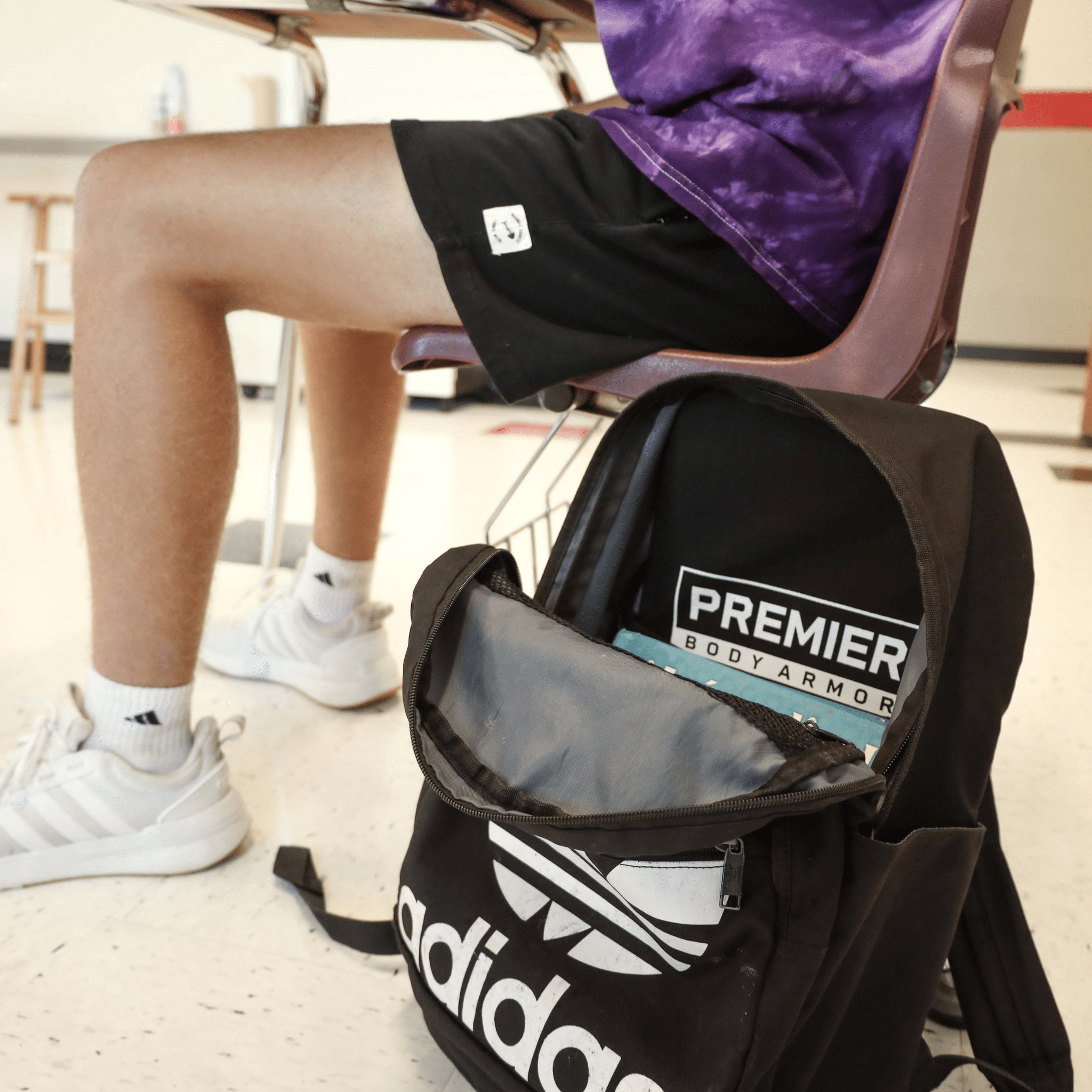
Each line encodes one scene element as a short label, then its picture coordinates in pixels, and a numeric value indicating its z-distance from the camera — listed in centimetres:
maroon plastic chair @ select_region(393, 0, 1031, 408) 60
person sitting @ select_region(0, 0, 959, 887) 66
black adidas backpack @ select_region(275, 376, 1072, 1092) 42
